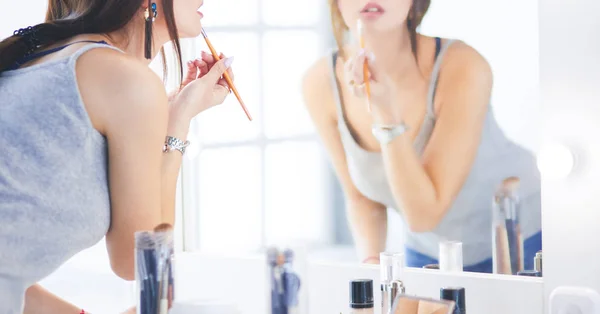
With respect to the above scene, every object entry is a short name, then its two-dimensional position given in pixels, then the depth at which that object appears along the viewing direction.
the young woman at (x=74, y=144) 1.78
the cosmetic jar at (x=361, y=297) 1.85
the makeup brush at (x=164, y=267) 1.76
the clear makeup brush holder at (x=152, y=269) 1.76
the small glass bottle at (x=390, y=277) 1.89
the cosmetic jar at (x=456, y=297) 1.79
